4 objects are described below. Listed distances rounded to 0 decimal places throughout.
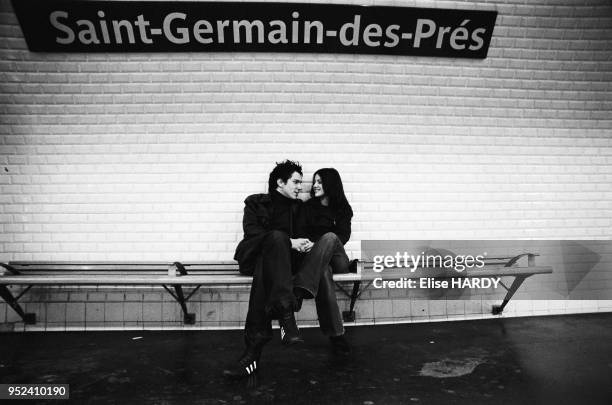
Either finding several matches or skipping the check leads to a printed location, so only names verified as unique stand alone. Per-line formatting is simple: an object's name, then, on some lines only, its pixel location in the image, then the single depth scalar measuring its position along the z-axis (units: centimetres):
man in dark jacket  258
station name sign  378
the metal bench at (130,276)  333
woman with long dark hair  293
